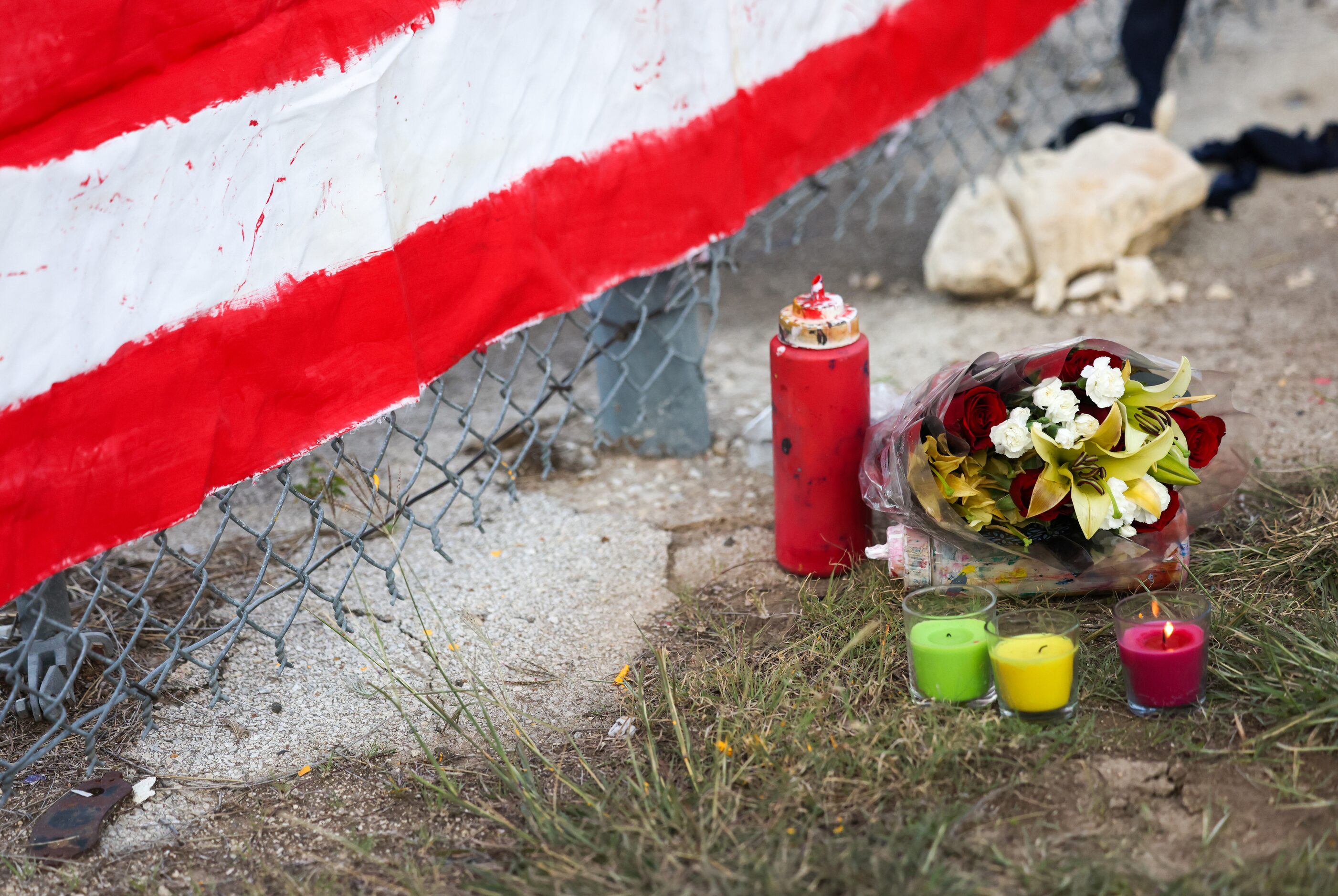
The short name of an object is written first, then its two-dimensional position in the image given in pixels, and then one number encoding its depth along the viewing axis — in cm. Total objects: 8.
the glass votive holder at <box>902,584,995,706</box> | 262
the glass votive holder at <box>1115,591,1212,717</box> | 261
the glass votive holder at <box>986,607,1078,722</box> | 260
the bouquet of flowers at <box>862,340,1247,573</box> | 267
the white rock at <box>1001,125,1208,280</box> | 325
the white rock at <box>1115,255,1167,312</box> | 323
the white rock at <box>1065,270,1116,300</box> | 324
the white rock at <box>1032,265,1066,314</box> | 324
